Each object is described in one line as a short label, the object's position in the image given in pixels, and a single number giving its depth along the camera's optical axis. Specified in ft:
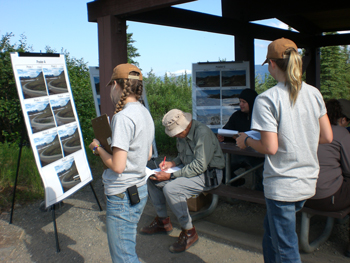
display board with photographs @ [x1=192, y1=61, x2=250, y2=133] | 16.16
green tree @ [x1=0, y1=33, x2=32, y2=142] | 16.93
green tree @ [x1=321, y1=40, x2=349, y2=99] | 44.06
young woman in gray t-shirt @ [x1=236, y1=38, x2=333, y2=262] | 5.25
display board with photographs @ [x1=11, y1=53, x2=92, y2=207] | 9.41
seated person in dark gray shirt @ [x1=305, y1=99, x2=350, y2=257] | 7.38
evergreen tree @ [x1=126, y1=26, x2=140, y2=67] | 55.21
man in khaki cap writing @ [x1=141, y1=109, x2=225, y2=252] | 9.24
